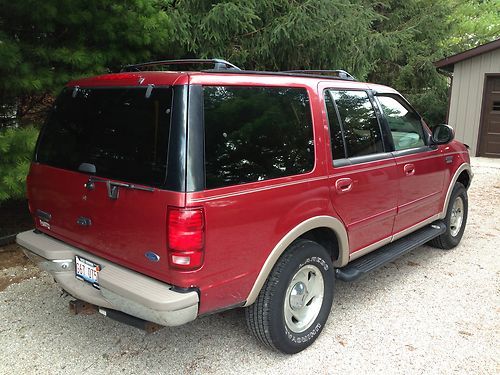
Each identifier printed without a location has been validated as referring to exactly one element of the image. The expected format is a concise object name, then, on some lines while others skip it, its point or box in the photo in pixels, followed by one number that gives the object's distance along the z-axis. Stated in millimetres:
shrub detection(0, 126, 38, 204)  4168
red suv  2455
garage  13250
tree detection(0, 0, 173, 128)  4363
